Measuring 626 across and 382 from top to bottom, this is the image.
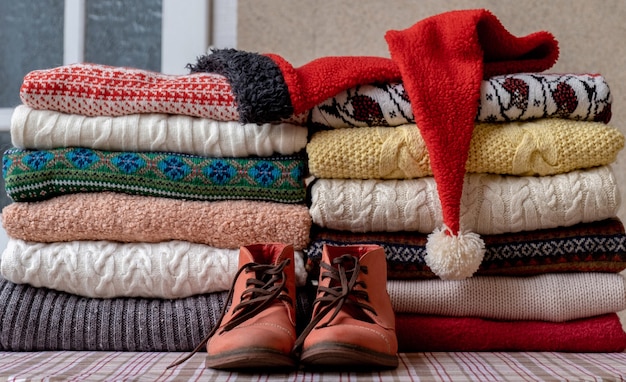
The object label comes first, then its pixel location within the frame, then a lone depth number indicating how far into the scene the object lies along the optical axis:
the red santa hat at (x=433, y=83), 0.80
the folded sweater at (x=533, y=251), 0.84
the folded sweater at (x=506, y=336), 0.83
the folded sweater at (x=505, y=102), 0.84
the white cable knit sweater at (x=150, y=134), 0.85
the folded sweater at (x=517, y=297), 0.84
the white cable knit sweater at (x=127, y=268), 0.84
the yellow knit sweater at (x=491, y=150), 0.82
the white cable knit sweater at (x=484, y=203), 0.82
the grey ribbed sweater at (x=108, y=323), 0.83
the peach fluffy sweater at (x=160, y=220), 0.84
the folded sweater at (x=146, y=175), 0.85
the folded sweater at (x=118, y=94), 0.84
